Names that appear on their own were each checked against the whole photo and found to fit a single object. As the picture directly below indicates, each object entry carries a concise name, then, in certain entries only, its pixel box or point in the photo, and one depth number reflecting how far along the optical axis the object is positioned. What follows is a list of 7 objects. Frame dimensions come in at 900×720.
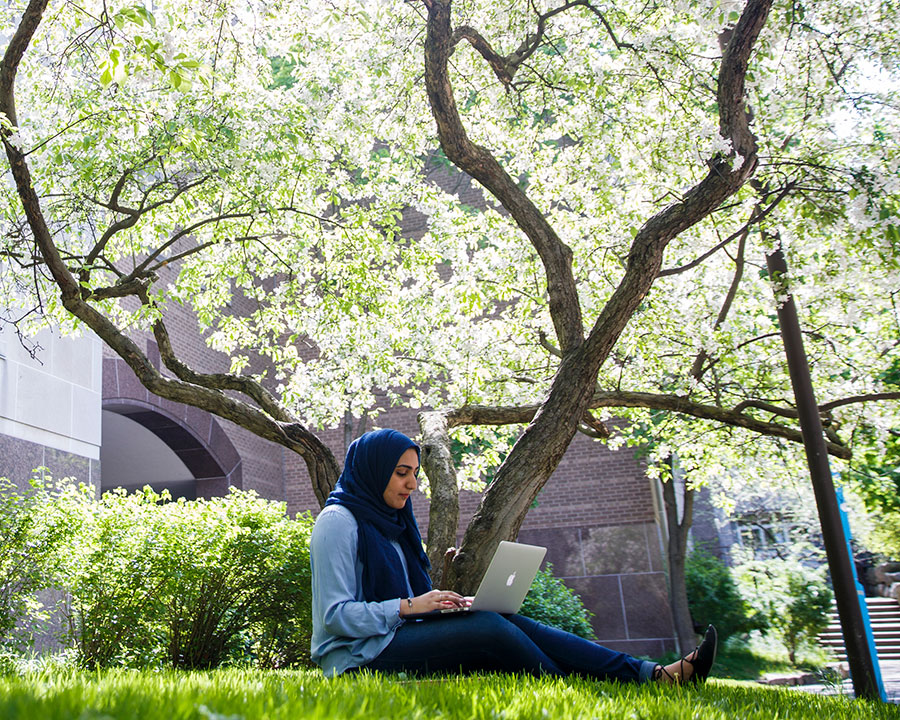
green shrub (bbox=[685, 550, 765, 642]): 16.02
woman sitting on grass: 3.60
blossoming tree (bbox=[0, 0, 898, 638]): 6.79
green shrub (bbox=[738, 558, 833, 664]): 15.57
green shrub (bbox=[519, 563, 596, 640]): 11.52
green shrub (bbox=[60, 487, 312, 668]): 7.02
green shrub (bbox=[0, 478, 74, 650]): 6.88
